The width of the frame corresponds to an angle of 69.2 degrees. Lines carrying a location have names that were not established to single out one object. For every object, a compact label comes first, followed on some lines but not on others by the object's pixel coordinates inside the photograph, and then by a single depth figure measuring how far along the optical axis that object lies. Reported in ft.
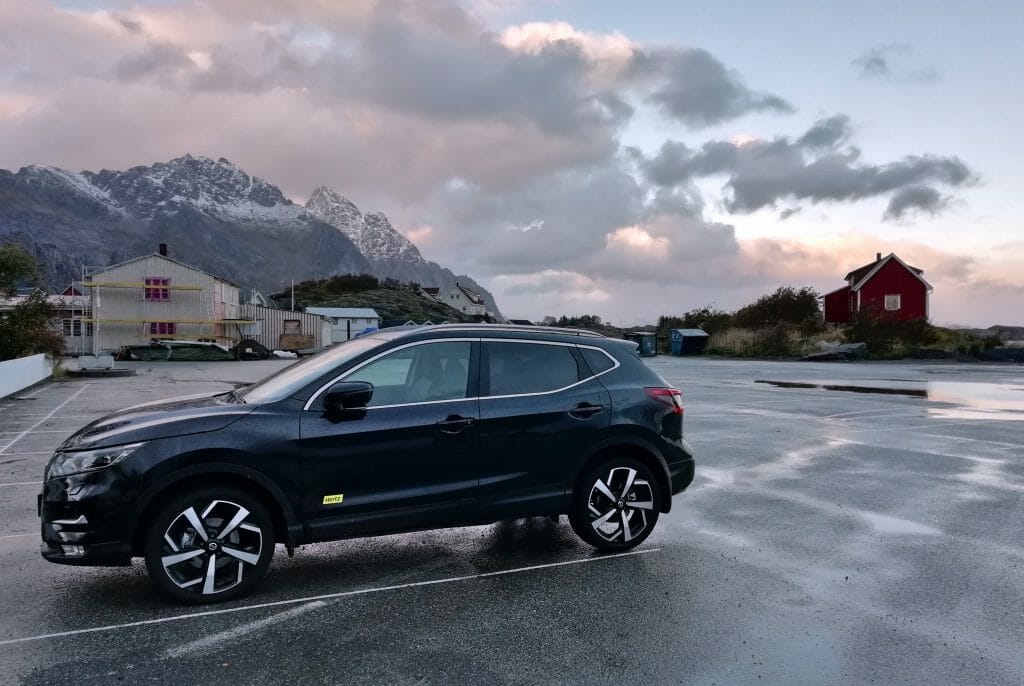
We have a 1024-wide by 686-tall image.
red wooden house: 185.72
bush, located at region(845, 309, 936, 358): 132.98
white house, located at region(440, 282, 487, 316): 506.89
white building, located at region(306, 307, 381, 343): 266.16
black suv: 14.99
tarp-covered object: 162.40
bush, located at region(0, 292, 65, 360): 82.43
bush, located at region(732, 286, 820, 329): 167.43
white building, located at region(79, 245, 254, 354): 192.85
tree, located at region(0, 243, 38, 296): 84.02
